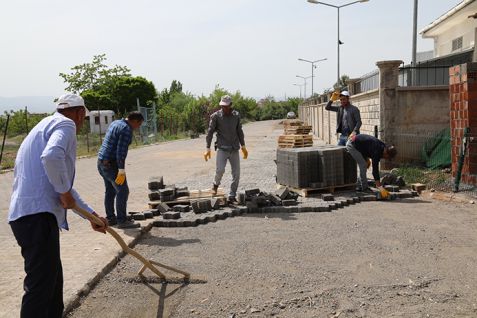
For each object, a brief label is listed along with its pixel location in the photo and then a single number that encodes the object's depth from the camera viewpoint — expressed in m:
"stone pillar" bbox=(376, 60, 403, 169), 12.05
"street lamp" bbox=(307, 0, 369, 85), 27.66
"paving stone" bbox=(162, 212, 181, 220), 7.58
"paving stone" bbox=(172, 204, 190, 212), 8.12
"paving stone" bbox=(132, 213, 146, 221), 7.71
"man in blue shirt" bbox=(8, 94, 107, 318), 3.28
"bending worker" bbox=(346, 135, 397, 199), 8.99
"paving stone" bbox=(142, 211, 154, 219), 7.81
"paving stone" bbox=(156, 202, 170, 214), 7.94
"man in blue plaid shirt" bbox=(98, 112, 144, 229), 6.96
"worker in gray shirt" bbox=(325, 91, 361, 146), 9.80
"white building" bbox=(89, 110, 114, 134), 39.22
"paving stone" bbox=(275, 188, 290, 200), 8.43
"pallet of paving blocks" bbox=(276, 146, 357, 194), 9.29
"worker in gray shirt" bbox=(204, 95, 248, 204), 8.79
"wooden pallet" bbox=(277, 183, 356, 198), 9.28
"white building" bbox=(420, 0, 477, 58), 18.25
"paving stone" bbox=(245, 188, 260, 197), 8.55
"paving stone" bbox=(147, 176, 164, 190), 9.09
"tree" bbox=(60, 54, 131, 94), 48.84
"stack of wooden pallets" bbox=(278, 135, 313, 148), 14.34
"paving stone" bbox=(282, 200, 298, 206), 8.31
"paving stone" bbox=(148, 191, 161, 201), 8.65
